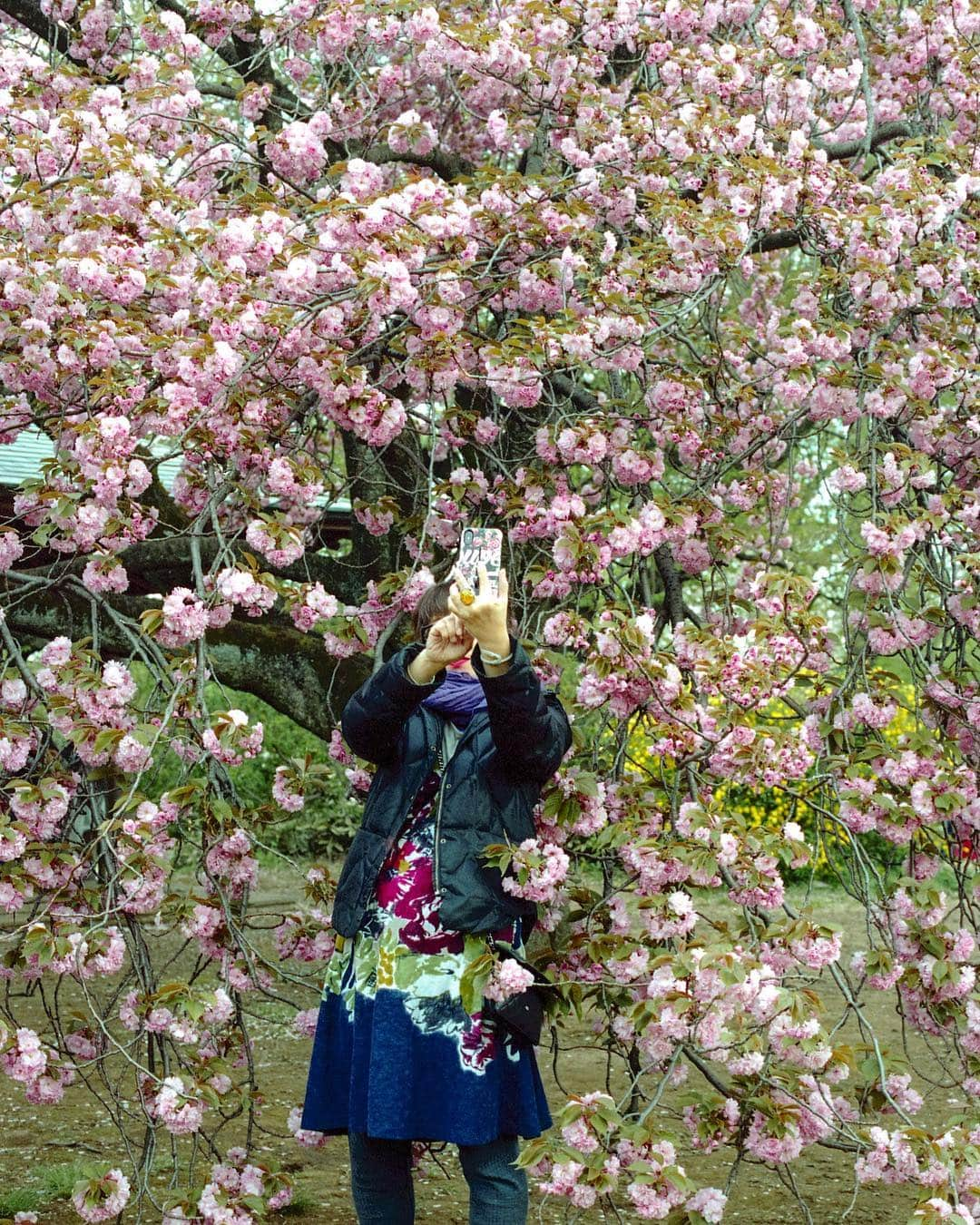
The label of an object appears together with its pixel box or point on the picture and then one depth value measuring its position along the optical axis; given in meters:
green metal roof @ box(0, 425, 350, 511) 6.65
